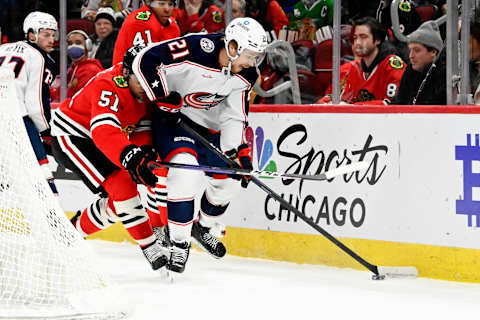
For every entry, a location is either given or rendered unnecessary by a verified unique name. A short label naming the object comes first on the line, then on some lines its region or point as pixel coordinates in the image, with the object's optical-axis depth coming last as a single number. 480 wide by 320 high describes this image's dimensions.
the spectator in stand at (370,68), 8.77
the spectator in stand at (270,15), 9.59
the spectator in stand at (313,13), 9.16
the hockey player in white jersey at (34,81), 11.05
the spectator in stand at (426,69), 8.41
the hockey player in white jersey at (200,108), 8.15
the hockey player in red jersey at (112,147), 8.02
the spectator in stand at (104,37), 11.09
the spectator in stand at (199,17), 10.18
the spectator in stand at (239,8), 9.87
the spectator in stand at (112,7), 10.98
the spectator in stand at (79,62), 11.48
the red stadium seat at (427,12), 8.46
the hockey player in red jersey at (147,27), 9.78
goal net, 6.32
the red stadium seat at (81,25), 11.46
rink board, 8.08
